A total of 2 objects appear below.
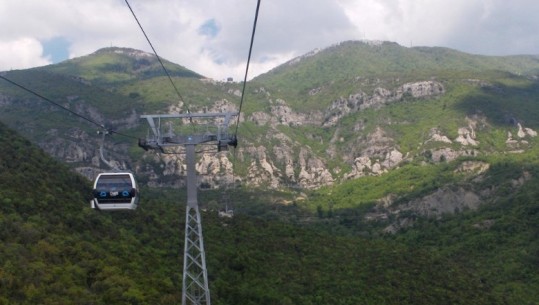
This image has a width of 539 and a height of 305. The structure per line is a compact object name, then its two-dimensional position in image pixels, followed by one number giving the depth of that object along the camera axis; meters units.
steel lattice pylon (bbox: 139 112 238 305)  30.53
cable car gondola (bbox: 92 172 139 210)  34.19
